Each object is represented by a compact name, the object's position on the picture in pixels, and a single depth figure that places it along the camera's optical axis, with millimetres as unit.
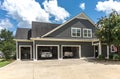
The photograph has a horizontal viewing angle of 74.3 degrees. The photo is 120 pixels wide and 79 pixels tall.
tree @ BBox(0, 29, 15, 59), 12710
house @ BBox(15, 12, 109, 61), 12535
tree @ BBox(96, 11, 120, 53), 9962
